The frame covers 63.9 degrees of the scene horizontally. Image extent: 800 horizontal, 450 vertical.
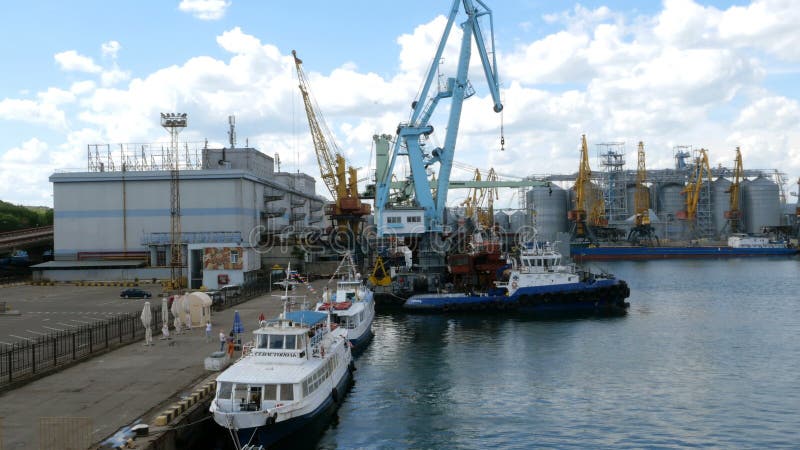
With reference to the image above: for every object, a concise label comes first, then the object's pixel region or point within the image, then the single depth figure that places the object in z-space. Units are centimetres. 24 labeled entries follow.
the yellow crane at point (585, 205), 17812
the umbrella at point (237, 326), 3801
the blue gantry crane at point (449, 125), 8319
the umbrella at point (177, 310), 4081
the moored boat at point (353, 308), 4481
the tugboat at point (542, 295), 6519
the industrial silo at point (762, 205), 19038
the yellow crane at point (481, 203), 17112
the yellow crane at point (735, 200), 18562
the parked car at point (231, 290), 6240
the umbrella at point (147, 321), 3578
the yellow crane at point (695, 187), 18531
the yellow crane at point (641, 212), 17800
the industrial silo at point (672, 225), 19475
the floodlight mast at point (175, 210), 7601
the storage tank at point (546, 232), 19388
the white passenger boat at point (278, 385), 2395
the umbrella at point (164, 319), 3840
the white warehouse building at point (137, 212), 8594
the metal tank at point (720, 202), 19588
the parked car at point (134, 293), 6324
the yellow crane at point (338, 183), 9974
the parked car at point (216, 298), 5466
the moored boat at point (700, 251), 16325
